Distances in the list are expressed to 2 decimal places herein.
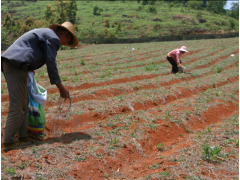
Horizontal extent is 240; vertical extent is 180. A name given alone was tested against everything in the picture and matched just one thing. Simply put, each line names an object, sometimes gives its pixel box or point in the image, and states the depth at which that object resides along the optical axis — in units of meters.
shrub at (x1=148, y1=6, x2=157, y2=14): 65.25
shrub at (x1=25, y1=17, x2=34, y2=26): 47.09
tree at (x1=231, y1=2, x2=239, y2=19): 74.17
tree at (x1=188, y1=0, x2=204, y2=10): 78.31
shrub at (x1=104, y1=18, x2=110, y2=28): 52.75
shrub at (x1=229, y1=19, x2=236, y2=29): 53.32
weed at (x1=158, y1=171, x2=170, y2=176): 3.01
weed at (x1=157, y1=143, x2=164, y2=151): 4.20
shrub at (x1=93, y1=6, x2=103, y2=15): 64.75
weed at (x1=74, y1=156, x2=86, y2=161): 3.40
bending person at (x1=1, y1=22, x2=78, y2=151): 3.45
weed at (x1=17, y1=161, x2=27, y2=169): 3.05
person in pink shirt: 10.45
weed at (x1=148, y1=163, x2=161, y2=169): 3.35
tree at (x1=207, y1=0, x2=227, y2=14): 76.56
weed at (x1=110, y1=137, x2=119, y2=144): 4.06
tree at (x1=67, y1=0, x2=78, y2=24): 53.75
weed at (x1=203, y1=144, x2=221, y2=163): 3.29
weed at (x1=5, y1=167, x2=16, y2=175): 2.88
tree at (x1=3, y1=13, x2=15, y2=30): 45.58
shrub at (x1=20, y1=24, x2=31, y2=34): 39.01
